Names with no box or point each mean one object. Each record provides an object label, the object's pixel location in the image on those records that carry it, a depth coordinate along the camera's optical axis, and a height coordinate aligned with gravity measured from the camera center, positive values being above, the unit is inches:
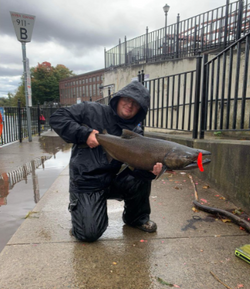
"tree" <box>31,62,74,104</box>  2994.6 +430.4
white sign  322.7 +126.9
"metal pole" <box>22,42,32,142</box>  338.0 +47.2
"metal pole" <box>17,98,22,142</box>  362.6 -16.7
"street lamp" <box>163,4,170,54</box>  564.3 +258.5
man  94.6 -23.2
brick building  2834.6 +373.5
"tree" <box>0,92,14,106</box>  4097.9 +268.3
